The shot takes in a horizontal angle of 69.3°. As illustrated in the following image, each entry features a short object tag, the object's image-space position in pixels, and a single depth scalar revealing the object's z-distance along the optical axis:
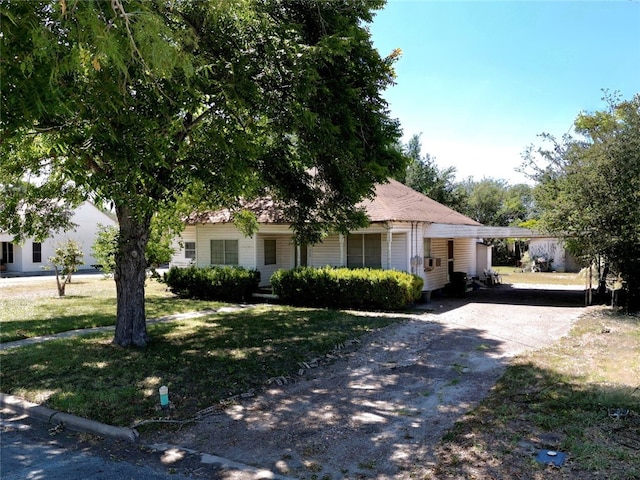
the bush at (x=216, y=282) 16.86
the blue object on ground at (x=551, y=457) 4.14
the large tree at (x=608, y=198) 12.49
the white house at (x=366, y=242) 16.00
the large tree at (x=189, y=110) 3.71
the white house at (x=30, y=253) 31.22
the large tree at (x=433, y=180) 31.22
